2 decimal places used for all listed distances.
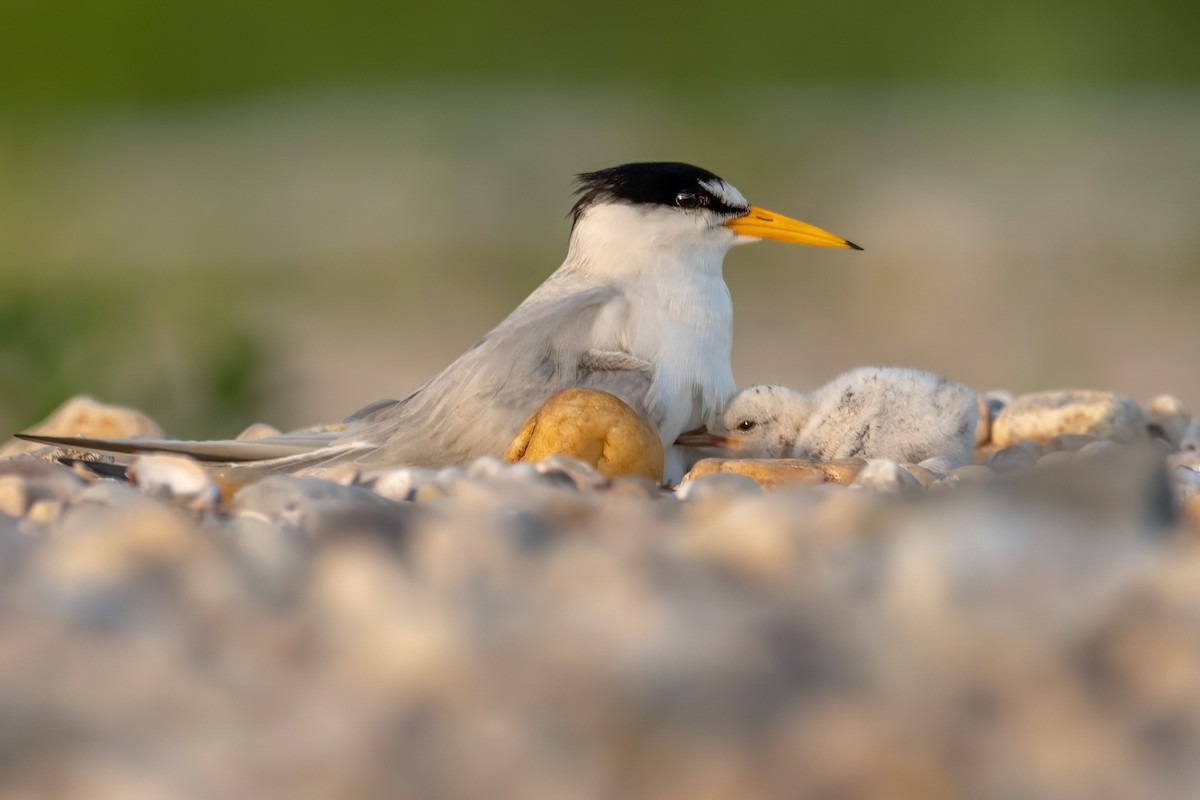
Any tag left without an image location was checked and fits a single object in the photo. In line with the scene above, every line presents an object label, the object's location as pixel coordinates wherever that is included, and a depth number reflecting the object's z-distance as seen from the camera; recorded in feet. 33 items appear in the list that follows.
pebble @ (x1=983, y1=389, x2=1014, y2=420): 22.04
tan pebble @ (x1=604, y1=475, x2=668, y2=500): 12.48
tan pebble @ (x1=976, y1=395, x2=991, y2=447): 20.59
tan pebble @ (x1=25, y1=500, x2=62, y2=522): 11.97
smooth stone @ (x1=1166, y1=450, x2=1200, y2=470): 17.79
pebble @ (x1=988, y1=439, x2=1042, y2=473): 16.25
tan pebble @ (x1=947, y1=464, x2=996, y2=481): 14.27
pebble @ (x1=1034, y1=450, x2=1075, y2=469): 10.32
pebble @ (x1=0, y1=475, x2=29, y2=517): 12.32
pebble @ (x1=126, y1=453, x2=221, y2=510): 12.40
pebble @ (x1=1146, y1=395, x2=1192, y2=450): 21.26
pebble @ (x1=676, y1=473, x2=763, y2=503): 12.07
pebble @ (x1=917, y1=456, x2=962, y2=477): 16.14
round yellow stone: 15.29
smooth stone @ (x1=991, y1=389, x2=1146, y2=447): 19.65
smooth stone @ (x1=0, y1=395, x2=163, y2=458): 21.34
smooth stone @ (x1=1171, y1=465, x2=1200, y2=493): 14.32
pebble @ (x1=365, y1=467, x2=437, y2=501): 12.73
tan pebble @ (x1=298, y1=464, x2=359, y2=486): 13.94
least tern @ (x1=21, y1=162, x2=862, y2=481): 16.96
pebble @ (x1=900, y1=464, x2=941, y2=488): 14.90
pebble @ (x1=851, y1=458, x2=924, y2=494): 13.74
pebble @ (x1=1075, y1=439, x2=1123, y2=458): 15.44
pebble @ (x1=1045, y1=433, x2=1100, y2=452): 17.94
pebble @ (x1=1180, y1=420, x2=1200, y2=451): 20.67
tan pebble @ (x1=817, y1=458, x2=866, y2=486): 15.26
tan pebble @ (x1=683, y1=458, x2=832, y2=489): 14.98
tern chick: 18.19
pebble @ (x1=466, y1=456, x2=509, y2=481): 12.67
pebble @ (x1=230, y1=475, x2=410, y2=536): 10.07
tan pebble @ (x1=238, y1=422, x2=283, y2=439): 20.41
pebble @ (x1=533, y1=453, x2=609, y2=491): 12.76
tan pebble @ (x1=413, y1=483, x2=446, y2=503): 12.22
